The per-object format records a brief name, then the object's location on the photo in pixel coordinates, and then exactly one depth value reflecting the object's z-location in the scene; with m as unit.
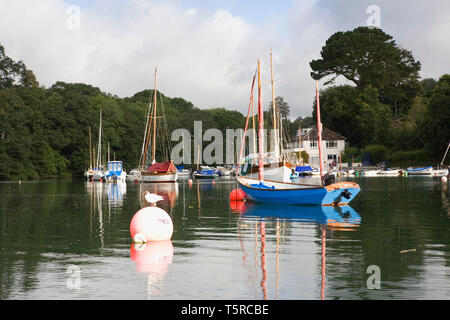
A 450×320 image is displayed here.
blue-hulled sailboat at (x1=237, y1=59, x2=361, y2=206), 36.87
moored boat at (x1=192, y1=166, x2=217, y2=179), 117.56
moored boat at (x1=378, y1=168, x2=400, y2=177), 105.69
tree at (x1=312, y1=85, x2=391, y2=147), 121.56
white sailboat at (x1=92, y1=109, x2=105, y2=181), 99.36
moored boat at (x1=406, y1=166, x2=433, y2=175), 100.88
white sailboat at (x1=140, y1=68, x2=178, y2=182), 84.69
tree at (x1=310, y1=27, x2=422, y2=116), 126.75
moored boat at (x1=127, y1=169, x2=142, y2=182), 104.26
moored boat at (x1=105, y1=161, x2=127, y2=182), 91.82
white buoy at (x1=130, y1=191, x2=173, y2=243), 21.28
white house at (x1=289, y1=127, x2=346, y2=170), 132.75
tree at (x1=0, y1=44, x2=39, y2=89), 126.06
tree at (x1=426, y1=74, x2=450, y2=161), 96.56
